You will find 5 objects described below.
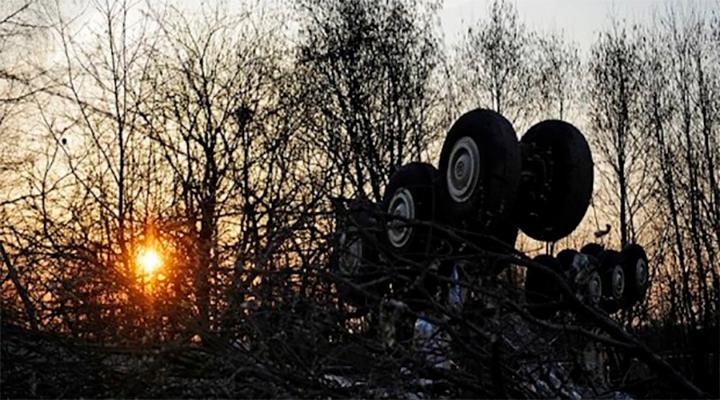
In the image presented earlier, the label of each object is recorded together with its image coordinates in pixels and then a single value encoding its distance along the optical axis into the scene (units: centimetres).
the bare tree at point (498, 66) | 2303
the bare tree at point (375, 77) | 2148
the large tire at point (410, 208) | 392
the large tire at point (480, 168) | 599
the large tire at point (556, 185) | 642
